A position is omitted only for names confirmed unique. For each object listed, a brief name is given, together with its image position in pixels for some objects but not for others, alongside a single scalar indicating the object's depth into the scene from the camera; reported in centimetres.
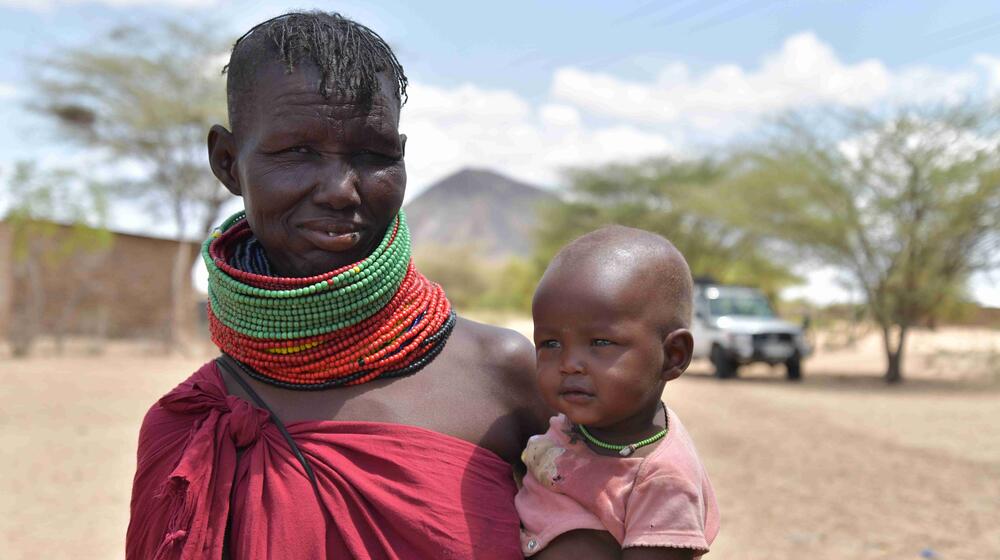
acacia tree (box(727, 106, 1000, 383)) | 1702
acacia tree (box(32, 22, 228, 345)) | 2053
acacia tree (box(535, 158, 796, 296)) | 3678
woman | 162
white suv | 1706
